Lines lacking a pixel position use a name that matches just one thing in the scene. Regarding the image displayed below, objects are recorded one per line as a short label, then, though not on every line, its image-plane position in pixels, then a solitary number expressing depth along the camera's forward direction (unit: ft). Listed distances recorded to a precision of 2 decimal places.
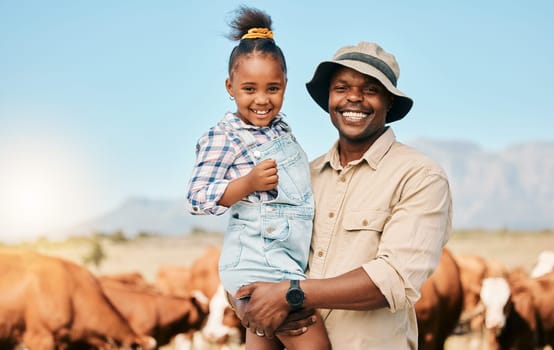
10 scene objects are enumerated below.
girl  10.57
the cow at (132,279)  54.96
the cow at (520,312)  40.04
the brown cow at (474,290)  42.86
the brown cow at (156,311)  42.06
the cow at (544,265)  55.77
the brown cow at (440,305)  38.50
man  10.12
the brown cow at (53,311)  34.81
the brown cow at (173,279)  61.06
